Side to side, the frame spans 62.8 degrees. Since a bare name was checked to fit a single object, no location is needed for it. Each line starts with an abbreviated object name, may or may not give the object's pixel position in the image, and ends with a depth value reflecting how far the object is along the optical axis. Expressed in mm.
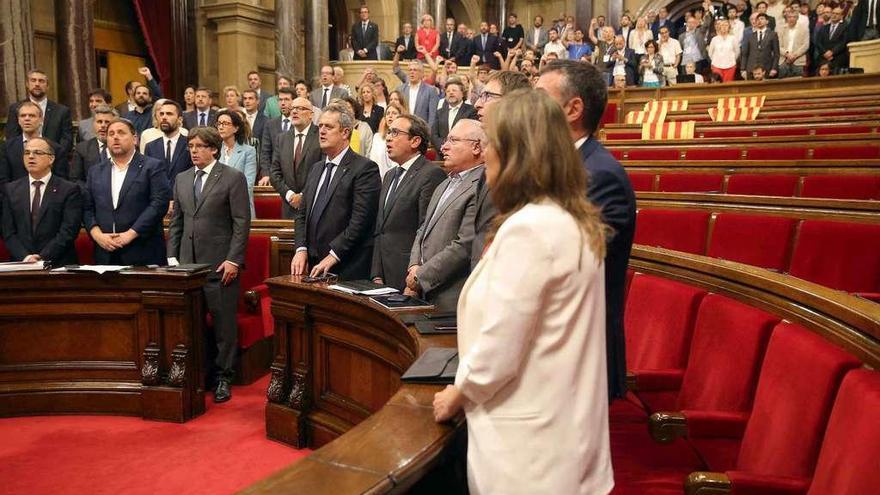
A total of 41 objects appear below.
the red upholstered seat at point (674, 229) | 3116
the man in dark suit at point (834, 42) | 8531
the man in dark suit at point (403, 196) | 2963
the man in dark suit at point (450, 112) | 5633
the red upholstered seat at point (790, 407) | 1334
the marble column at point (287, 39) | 9273
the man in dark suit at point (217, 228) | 3400
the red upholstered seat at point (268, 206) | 4949
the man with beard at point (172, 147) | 4438
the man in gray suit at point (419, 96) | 6355
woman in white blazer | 1063
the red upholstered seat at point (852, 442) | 1117
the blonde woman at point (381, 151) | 5125
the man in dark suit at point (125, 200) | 3426
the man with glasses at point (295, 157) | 4273
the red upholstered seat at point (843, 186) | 3365
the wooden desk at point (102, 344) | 3141
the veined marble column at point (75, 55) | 6734
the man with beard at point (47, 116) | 4801
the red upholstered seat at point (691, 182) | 4113
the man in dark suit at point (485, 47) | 10727
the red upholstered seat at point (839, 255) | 2473
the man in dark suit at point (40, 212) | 3455
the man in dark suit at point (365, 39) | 10289
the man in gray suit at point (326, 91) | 6449
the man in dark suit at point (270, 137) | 5004
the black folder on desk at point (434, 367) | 1458
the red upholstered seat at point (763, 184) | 3750
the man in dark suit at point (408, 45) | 9195
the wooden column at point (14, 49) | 6004
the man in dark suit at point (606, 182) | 1405
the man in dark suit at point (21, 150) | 4109
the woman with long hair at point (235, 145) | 4168
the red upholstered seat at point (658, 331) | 1937
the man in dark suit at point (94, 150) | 4383
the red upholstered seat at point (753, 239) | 2729
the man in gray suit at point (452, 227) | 2377
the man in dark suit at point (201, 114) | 5609
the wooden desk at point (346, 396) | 1097
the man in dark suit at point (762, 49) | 8836
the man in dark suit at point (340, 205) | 3111
